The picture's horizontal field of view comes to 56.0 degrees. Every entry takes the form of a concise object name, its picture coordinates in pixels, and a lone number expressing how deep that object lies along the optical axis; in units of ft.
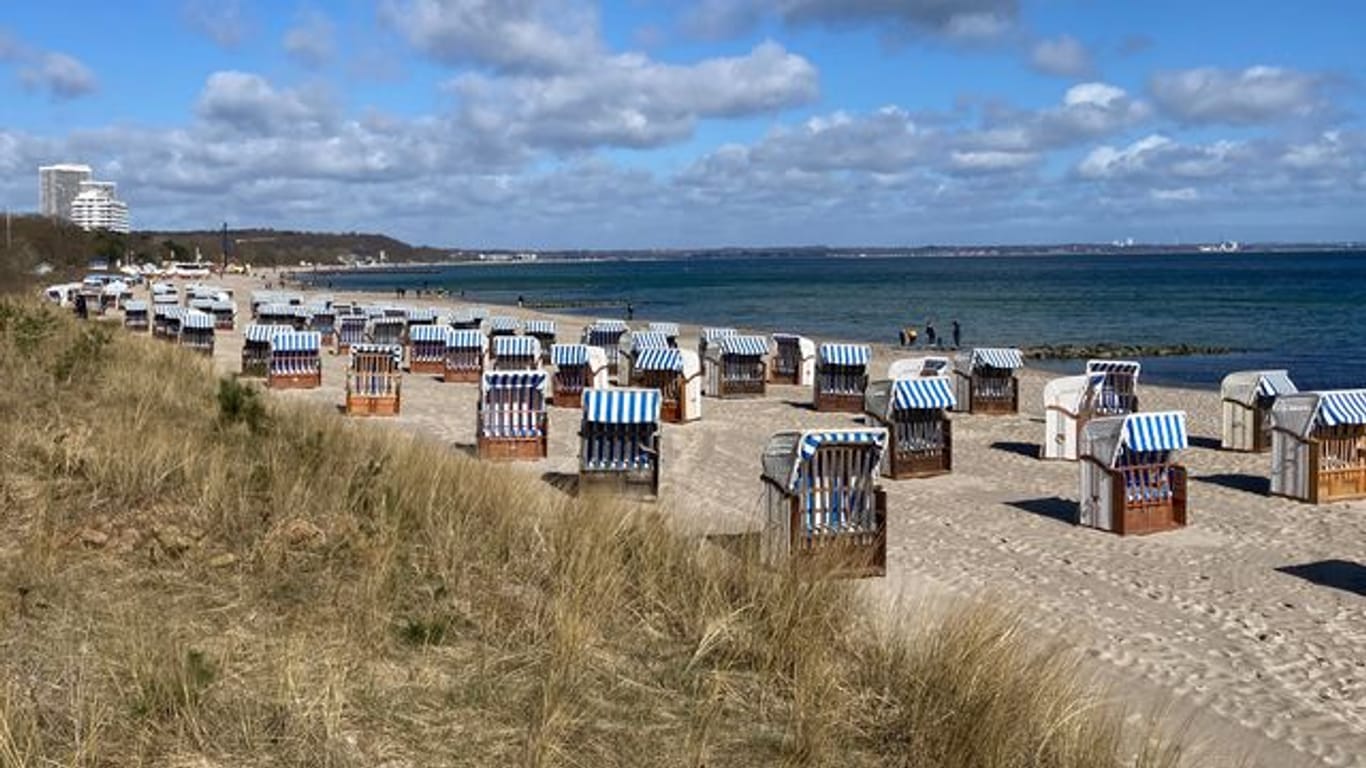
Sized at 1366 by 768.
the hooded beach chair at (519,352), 75.77
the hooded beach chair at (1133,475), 37.19
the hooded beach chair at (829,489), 30.27
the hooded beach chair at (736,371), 76.13
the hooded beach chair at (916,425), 46.93
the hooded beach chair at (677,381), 62.54
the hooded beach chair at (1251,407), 54.65
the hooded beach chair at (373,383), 63.10
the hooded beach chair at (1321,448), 42.80
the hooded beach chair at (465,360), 82.89
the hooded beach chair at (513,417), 49.34
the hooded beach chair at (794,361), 83.66
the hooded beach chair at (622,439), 41.22
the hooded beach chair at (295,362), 76.23
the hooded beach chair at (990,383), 68.23
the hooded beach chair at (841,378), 69.15
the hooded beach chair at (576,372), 66.54
